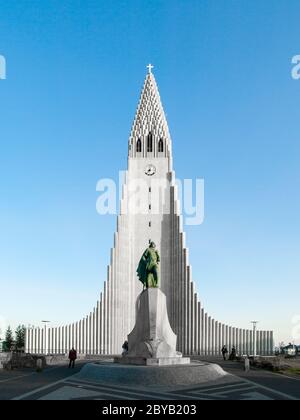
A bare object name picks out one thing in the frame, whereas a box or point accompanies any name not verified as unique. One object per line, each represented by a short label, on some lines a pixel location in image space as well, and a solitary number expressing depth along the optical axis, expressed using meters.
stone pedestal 21.53
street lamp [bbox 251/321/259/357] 47.27
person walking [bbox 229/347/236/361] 37.55
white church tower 50.78
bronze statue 23.19
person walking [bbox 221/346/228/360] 38.38
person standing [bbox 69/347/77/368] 28.47
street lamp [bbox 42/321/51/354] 50.44
